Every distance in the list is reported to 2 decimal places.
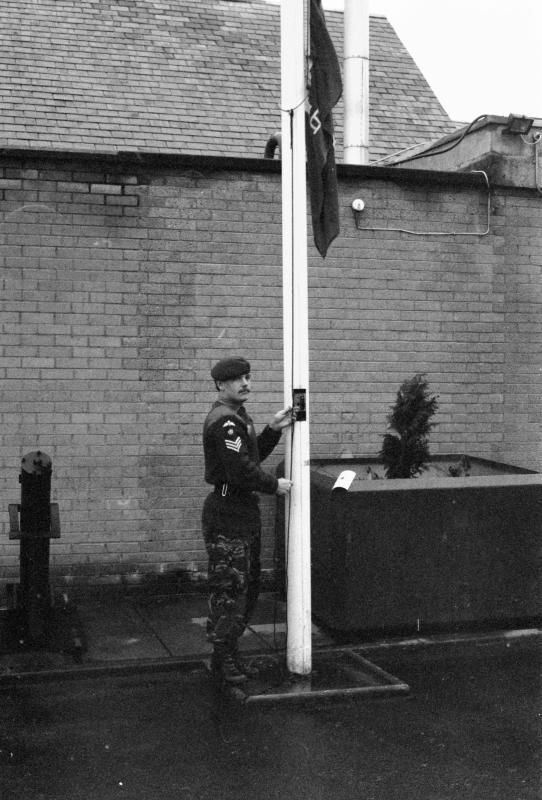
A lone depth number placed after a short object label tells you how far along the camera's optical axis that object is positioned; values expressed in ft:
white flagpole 19.88
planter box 22.99
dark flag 20.26
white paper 22.98
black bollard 22.22
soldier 19.36
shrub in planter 25.13
